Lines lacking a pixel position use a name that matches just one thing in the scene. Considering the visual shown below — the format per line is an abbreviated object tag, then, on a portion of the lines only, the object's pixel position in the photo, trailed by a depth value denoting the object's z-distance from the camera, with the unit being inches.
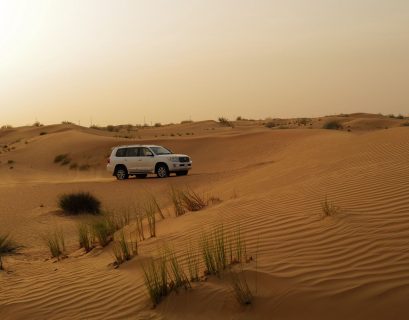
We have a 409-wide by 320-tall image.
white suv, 1111.6
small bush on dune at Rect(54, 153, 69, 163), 1702.9
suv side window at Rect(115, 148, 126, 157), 1146.3
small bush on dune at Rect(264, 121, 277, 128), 2393.9
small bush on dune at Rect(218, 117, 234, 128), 2632.9
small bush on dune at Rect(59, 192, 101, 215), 762.8
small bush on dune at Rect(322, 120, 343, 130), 2086.4
